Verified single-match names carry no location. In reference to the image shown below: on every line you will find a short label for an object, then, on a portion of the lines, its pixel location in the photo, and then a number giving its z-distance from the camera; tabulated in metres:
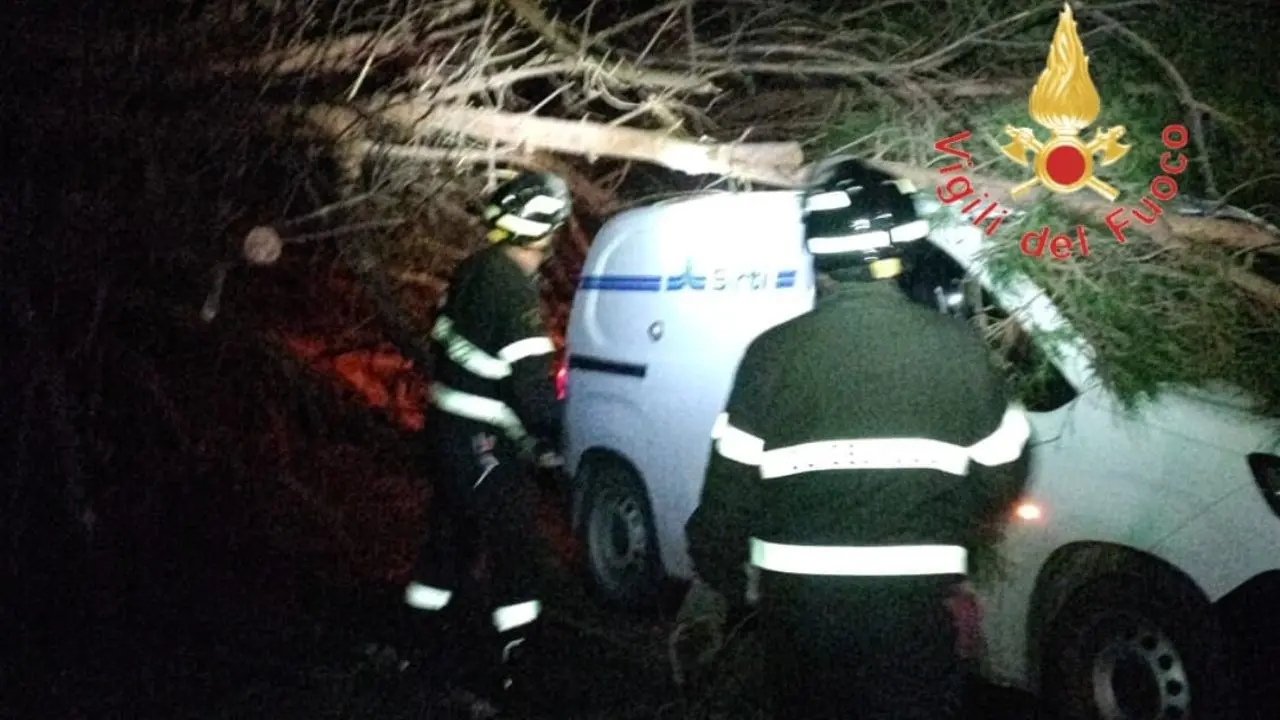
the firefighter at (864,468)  3.07
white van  4.14
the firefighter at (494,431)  5.07
